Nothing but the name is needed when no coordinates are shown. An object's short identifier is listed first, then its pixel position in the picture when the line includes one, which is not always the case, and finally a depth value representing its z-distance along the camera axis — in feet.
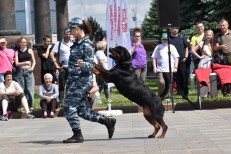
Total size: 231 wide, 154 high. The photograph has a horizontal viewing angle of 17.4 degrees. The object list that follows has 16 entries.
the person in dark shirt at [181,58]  62.75
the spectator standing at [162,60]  59.36
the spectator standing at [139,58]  61.24
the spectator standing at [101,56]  61.05
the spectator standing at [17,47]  61.88
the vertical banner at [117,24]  54.44
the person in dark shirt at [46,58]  63.52
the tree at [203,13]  105.88
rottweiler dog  36.78
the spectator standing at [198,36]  63.31
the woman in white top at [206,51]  60.12
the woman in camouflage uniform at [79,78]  35.99
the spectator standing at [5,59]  59.47
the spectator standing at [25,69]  60.80
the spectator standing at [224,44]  58.49
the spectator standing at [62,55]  59.72
